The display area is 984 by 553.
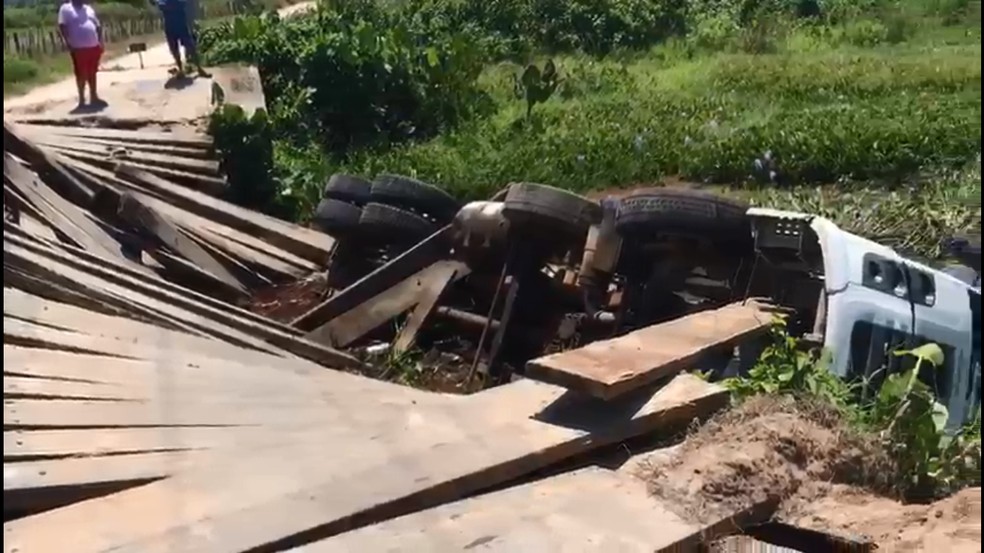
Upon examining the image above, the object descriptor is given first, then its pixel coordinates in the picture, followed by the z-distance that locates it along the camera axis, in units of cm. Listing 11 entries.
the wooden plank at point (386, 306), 1048
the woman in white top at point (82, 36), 1445
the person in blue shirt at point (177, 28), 1780
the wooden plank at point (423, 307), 1027
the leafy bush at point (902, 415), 541
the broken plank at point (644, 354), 530
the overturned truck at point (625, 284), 751
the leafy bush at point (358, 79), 1808
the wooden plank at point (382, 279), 1070
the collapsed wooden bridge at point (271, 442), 438
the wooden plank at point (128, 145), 1313
